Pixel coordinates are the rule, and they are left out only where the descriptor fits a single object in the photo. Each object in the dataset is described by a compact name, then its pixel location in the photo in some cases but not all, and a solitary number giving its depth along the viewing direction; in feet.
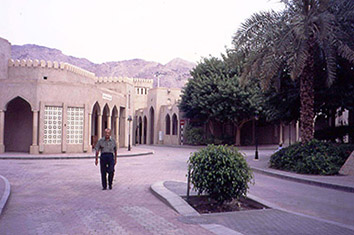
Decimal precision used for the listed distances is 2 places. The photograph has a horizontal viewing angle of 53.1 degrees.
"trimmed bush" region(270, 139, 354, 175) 46.85
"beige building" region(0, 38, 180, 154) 75.36
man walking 33.19
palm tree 46.80
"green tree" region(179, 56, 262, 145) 109.19
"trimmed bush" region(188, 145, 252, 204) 24.68
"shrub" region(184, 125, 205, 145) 128.67
